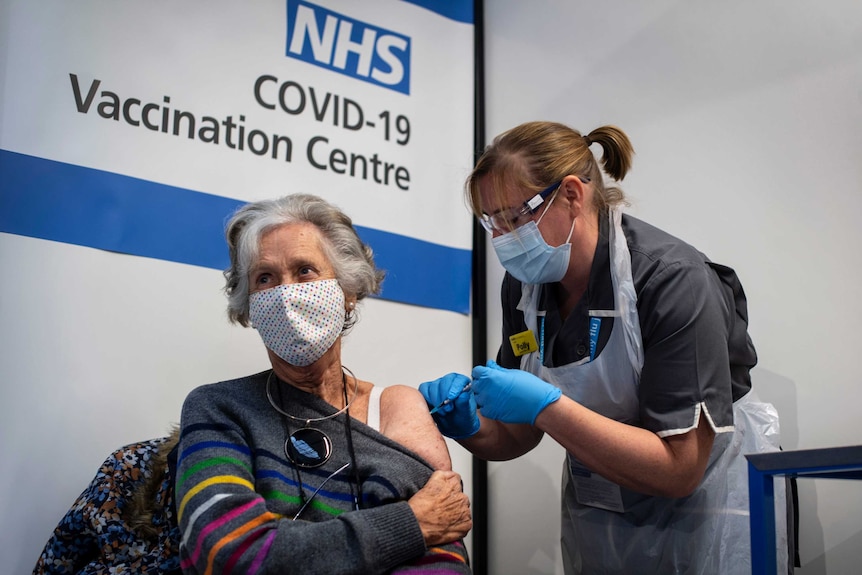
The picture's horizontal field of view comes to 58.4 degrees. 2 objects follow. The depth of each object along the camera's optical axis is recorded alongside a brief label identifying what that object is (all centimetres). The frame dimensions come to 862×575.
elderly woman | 128
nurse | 153
